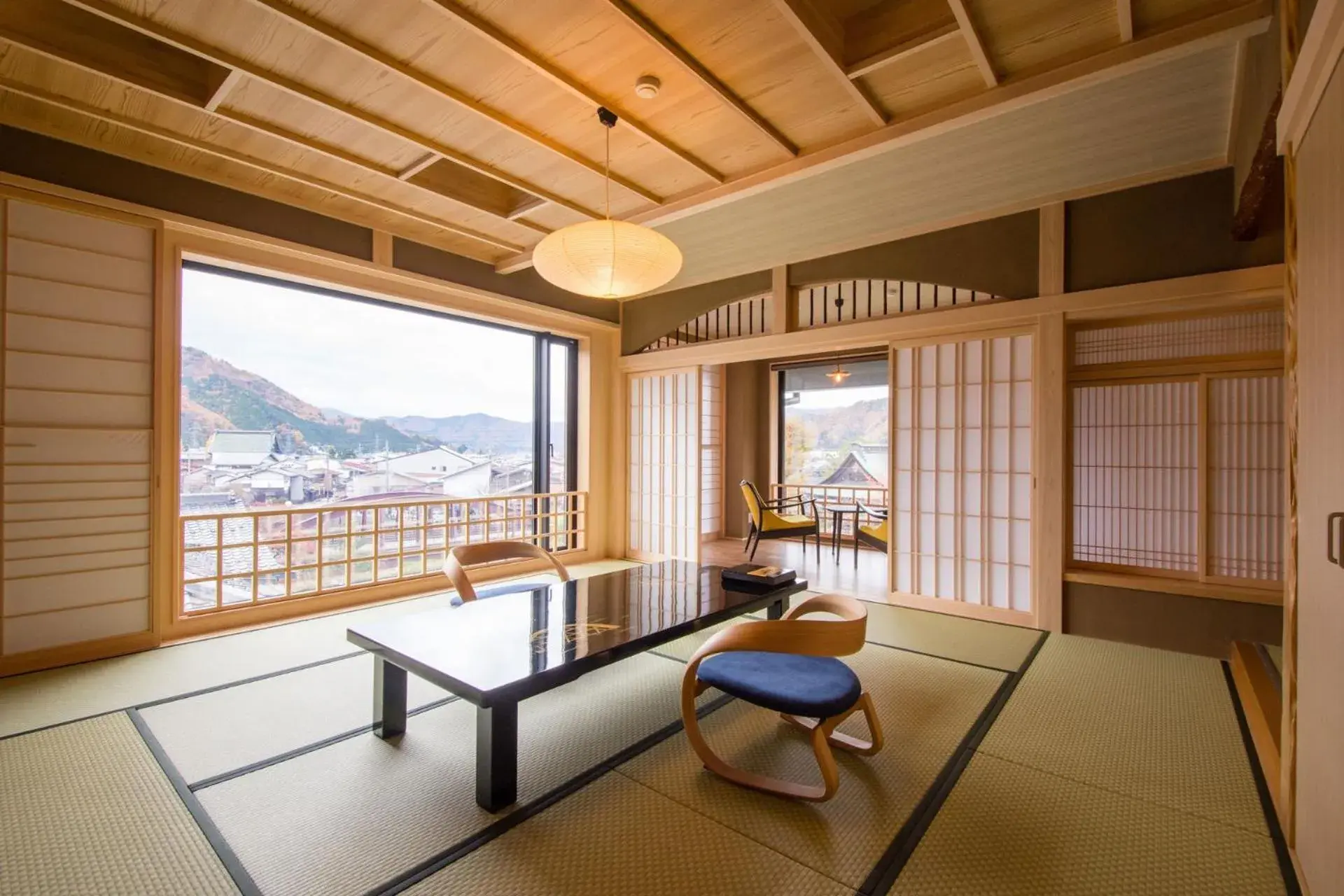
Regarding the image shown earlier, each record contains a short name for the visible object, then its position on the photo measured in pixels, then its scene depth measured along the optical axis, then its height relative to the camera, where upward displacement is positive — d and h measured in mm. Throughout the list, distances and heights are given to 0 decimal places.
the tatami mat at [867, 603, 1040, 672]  3133 -1088
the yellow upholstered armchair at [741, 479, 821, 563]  5910 -728
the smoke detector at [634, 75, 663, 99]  2443 +1548
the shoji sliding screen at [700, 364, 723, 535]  7648 +57
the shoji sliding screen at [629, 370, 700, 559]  5586 -136
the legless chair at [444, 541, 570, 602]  2770 -569
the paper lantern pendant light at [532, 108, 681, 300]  2535 +870
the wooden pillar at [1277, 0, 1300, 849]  1601 -227
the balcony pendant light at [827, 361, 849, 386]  7594 +1023
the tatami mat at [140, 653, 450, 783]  2064 -1075
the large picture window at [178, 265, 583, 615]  3721 +80
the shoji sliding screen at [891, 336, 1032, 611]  3748 -132
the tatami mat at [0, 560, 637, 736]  2418 -1077
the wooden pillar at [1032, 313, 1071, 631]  3486 -90
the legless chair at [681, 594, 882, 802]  1744 -780
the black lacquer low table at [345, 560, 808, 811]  1753 -687
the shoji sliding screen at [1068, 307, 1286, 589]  3117 +32
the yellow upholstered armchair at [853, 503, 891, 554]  5664 -805
